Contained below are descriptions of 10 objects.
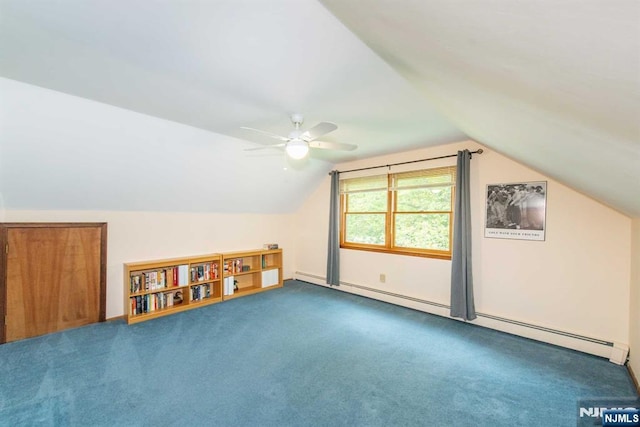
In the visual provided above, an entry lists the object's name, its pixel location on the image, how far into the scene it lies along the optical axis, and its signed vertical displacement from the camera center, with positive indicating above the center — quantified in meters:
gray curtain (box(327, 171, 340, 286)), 5.26 -0.33
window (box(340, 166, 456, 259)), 4.12 +0.05
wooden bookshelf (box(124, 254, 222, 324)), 3.84 -1.09
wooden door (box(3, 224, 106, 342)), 3.15 -0.78
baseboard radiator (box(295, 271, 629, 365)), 2.83 -1.37
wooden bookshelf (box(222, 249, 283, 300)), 4.89 -1.09
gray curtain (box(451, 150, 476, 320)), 3.66 -0.47
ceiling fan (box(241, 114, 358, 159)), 2.46 +0.73
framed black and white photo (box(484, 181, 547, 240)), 3.29 +0.06
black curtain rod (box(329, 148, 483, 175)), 3.65 +0.84
